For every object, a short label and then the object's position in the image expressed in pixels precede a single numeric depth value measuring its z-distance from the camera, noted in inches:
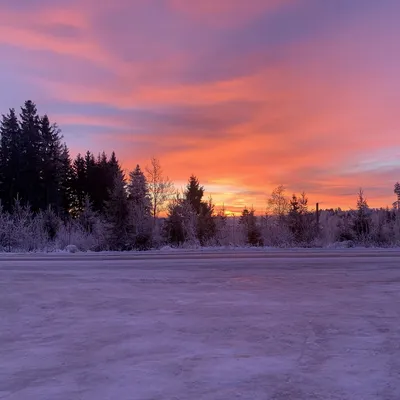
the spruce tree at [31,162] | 2023.9
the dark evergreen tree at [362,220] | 1058.7
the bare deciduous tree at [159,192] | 1462.8
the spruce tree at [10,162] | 2014.0
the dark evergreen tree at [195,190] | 1853.5
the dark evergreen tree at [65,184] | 2132.1
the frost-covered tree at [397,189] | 1410.6
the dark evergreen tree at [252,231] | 1097.4
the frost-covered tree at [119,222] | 967.0
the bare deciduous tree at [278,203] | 1246.6
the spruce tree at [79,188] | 2206.9
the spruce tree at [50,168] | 2053.4
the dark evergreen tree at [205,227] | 1090.9
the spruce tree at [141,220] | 977.5
